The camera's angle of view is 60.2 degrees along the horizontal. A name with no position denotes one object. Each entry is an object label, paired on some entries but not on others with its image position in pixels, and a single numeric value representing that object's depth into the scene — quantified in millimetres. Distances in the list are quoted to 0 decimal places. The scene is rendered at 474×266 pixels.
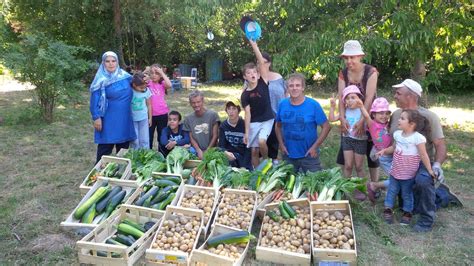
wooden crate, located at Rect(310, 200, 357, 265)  3576
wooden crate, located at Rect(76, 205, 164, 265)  3629
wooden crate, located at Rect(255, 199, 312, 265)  3615
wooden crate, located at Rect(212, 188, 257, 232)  4461
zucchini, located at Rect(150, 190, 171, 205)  4480
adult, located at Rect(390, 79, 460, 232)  4332
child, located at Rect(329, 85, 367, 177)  4820
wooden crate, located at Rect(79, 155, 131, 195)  4877
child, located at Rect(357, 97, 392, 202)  4773
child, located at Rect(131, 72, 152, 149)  5816
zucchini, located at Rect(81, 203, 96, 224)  4312
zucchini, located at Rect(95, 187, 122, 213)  4453
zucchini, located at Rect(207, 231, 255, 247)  3762
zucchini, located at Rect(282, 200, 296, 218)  4141
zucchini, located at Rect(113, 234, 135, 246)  3771
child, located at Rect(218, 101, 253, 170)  5750
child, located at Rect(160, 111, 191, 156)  6070
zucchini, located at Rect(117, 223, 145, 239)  3898
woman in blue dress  5449
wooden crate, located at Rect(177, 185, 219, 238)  4180
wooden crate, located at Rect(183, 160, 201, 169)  5473
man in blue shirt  5160
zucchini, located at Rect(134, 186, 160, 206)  4433
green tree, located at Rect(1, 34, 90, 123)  9438
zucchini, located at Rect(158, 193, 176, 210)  4395
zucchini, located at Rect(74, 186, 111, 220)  4375
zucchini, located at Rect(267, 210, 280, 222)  4109
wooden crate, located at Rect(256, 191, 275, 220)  4402
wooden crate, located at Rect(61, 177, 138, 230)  4227
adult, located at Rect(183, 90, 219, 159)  5934
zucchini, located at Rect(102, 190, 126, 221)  4406
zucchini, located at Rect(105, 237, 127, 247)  3744
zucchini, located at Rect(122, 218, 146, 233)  3998
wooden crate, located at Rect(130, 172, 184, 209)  4471
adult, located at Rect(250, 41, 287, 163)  5895
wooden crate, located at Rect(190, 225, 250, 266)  3504
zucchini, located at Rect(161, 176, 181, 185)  4847
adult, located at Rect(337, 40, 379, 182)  4844
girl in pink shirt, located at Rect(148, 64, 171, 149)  6418
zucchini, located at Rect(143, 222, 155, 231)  4035
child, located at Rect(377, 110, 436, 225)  4273
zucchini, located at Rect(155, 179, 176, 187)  4738
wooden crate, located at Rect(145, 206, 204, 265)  3570
